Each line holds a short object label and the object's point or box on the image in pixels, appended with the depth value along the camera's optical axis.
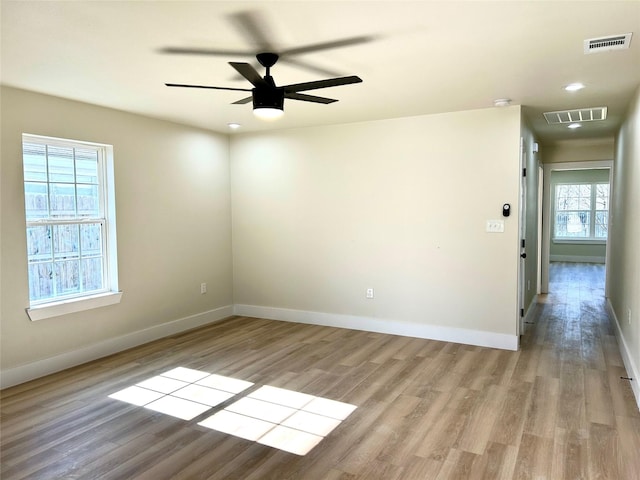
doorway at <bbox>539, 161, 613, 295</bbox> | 11.10
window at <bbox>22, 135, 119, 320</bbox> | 3.76
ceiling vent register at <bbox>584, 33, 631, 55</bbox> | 2.56
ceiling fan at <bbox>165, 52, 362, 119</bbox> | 2.64
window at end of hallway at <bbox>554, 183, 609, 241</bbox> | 11.08
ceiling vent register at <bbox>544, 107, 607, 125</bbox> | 4.52
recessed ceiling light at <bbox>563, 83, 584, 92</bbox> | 3.54
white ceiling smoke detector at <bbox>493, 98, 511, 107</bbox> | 4.02
